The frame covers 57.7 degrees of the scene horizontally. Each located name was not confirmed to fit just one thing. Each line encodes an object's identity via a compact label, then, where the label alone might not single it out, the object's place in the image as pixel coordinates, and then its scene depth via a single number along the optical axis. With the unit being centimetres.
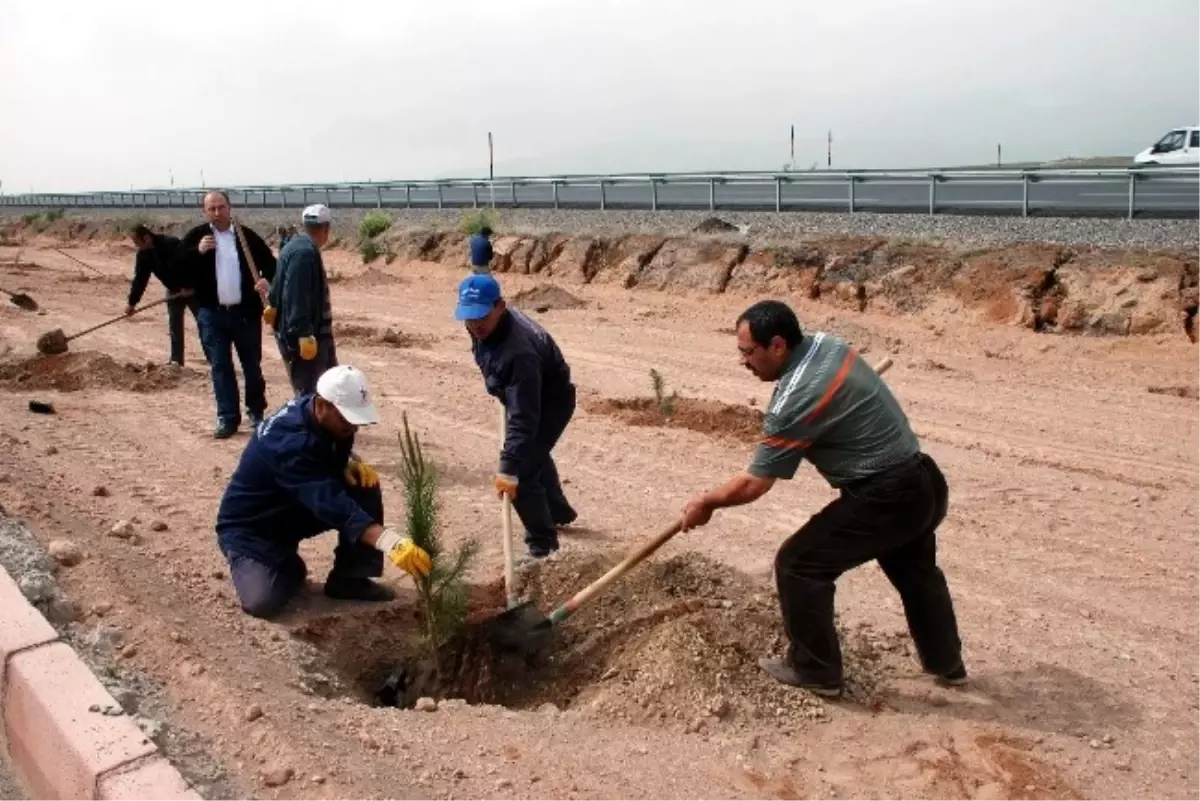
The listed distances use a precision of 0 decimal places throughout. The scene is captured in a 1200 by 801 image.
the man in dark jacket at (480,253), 1098
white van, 2166
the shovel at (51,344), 1130
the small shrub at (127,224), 3625
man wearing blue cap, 522
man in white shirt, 791
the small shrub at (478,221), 2166
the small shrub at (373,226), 2511
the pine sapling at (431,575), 471
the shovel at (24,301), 1585
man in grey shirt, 404
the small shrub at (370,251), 2378
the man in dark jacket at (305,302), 704
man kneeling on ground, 468
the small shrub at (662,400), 943
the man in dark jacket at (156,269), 1121
